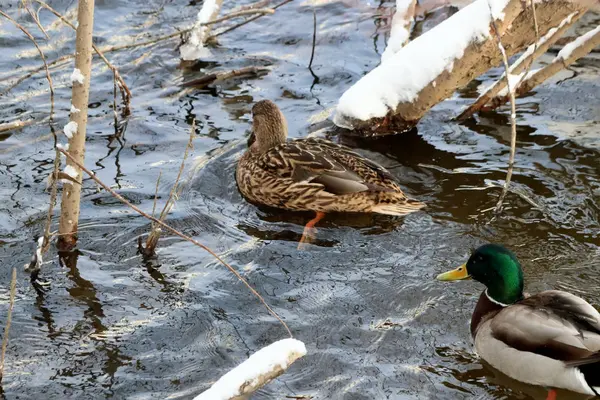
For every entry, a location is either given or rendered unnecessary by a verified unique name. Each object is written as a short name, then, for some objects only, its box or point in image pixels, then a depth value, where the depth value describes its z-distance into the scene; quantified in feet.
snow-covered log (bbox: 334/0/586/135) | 52.80
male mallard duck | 33.68
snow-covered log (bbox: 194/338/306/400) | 23.77
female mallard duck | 48.08
